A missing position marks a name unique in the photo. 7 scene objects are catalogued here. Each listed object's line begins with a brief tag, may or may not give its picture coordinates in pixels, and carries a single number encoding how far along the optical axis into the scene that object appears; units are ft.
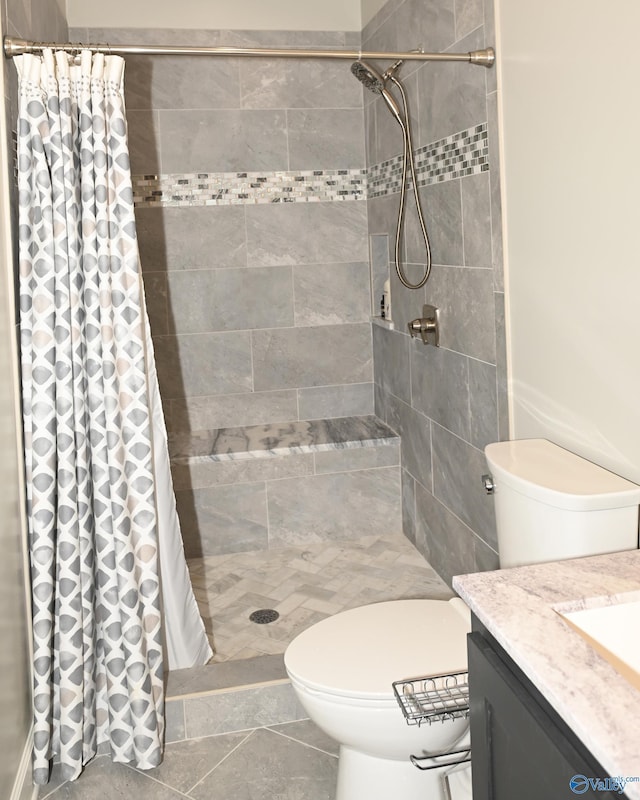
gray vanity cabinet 3.18
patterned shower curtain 6.94
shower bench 11.75
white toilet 5.45
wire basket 5.51
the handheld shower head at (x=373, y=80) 9.43
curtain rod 6.83
